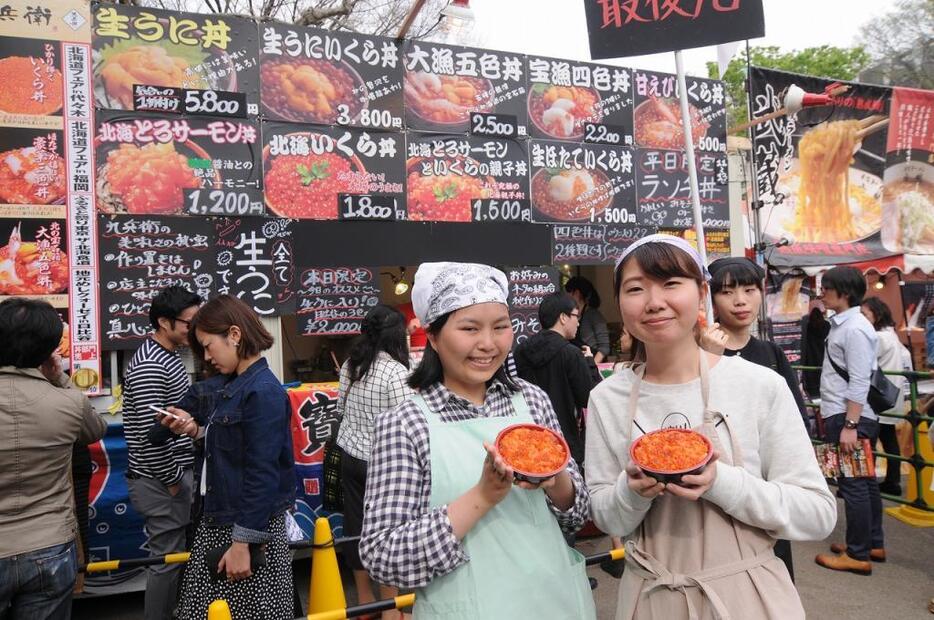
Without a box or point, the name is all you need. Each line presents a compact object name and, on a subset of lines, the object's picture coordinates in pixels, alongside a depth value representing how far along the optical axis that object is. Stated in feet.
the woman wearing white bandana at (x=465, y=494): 5.69
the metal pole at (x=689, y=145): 12.63
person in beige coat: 9.60
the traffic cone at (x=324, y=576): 14.10
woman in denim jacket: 10.47
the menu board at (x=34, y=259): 18.29
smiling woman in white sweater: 5.74
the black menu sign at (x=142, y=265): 19.35
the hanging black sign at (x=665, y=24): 12.94
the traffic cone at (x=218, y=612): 8.36
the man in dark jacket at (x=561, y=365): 17.72
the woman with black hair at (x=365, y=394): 14.75
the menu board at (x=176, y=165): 19.58
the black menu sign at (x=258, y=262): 20.95
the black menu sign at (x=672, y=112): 27.91
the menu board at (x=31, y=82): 18.53
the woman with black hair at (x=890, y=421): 23.61
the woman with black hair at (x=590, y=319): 29.07
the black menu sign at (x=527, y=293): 25.48
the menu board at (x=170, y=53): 19.62
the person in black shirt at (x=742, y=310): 11.34
